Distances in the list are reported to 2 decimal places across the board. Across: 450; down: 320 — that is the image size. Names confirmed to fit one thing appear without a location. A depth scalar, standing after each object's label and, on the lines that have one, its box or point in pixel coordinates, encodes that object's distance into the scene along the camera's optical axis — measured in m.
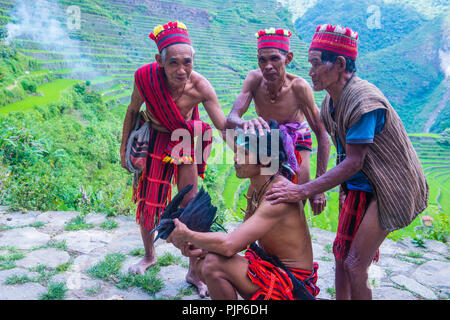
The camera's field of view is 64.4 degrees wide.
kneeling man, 2.09
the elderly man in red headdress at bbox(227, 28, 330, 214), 3.05
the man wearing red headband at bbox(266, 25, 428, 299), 2.07
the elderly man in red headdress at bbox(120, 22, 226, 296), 2.78
